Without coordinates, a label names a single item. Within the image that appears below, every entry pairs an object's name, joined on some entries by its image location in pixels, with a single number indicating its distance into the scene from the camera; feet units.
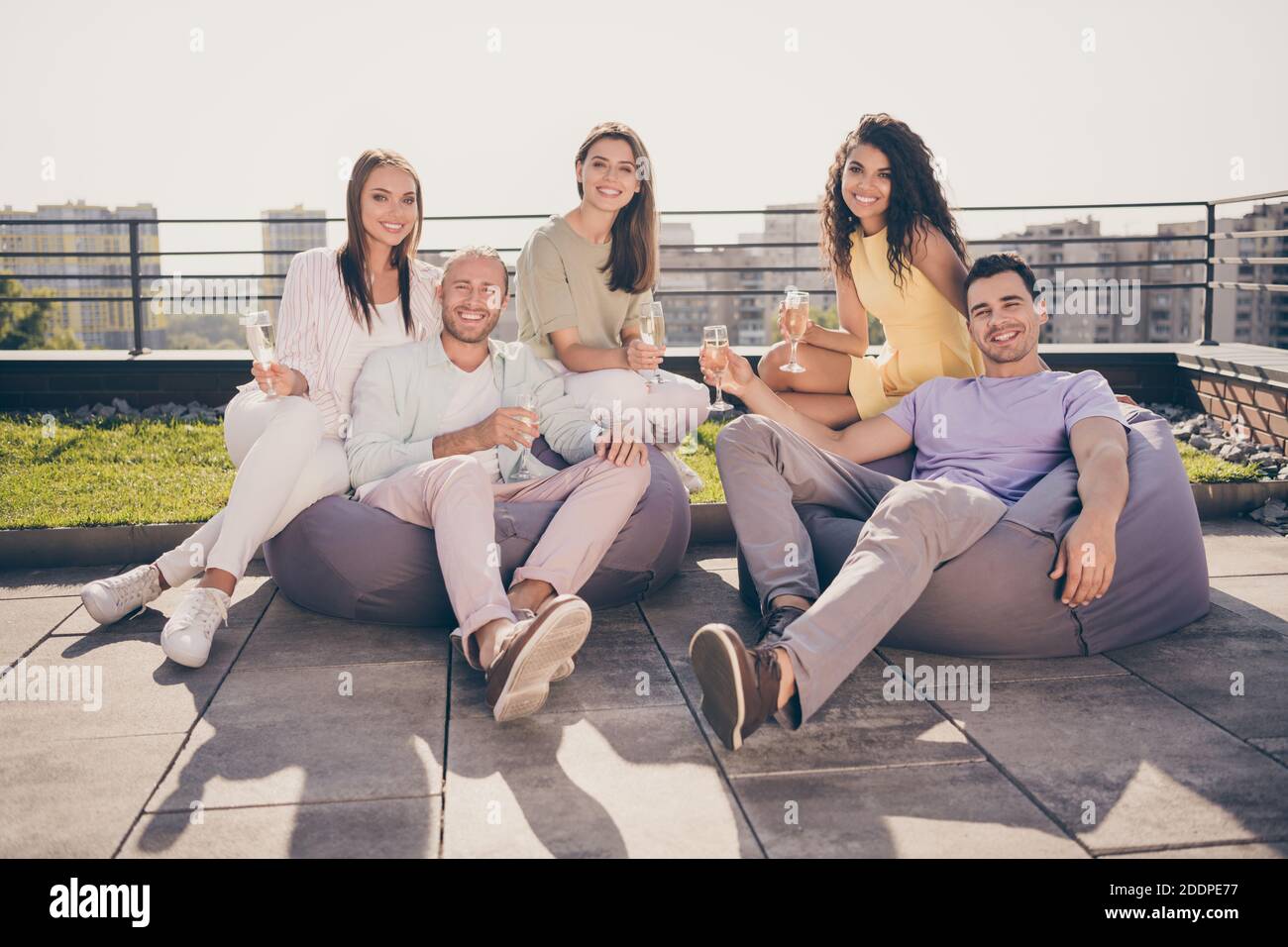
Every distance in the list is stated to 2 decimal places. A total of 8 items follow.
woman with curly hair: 13.05
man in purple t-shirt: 8.11
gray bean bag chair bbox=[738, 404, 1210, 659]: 9.74
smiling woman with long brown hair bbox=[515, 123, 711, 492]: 13.26
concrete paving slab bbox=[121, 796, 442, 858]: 6.77
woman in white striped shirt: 10.89
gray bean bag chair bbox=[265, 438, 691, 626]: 10.96
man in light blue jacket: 8.86
